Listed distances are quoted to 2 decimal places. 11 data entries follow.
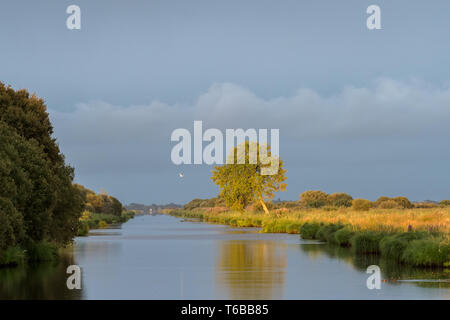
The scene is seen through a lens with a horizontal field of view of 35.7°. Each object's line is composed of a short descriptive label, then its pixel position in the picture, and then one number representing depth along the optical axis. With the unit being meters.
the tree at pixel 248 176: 100.31
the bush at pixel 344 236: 42.82
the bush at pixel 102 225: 90.44
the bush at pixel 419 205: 138.75
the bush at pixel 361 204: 108.64
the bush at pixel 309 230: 54.54
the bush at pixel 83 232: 63.28
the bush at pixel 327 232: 46.38
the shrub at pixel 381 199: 144.43
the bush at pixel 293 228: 66.81
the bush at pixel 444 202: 130.41
